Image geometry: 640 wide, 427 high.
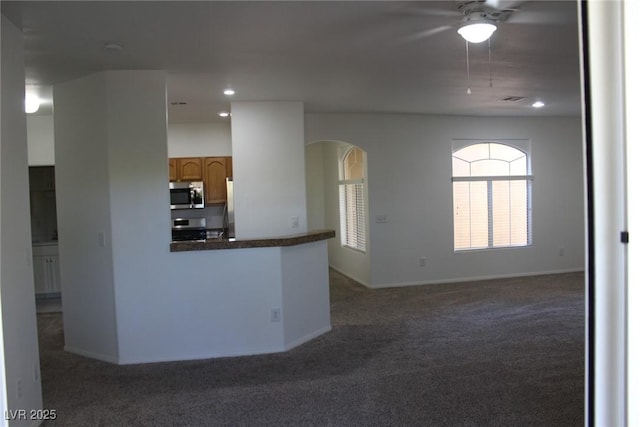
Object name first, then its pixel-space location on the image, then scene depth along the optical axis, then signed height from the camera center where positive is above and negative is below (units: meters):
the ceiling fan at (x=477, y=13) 2.71 +1.11
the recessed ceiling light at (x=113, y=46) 3.23 +1.13
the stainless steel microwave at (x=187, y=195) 6.52 +0.13
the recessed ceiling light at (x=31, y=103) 4.39 +1.01
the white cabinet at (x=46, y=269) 6.32 -0.84
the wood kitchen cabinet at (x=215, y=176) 6.66 +0.39
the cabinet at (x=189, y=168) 6.60 +0.51
